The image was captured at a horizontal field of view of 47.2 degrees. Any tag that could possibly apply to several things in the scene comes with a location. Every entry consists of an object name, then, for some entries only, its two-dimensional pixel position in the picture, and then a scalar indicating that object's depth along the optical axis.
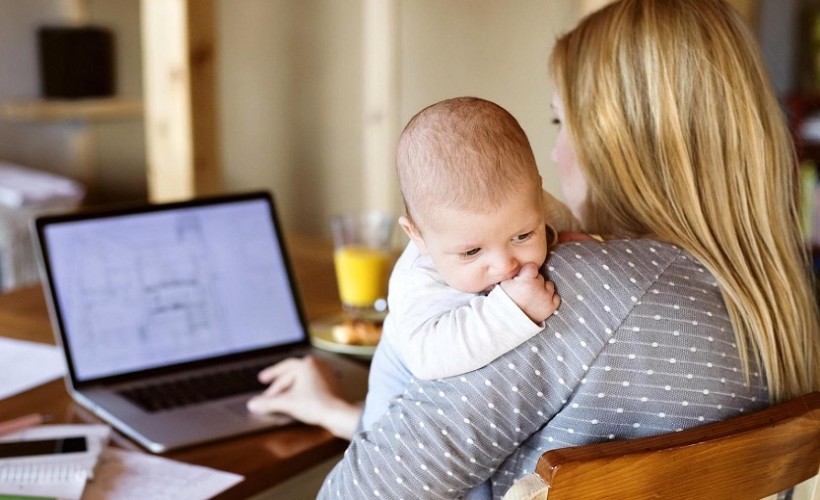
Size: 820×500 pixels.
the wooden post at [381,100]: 3.77
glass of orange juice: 1.69
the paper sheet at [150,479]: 1.04
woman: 0.84
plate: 1.54
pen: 1.17
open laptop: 1.32
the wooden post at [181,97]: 2.61
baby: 0.82
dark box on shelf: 4.07
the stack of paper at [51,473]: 1.01
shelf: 3.95
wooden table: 1.12
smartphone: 1.10
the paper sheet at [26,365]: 1.37
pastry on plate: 1.55
